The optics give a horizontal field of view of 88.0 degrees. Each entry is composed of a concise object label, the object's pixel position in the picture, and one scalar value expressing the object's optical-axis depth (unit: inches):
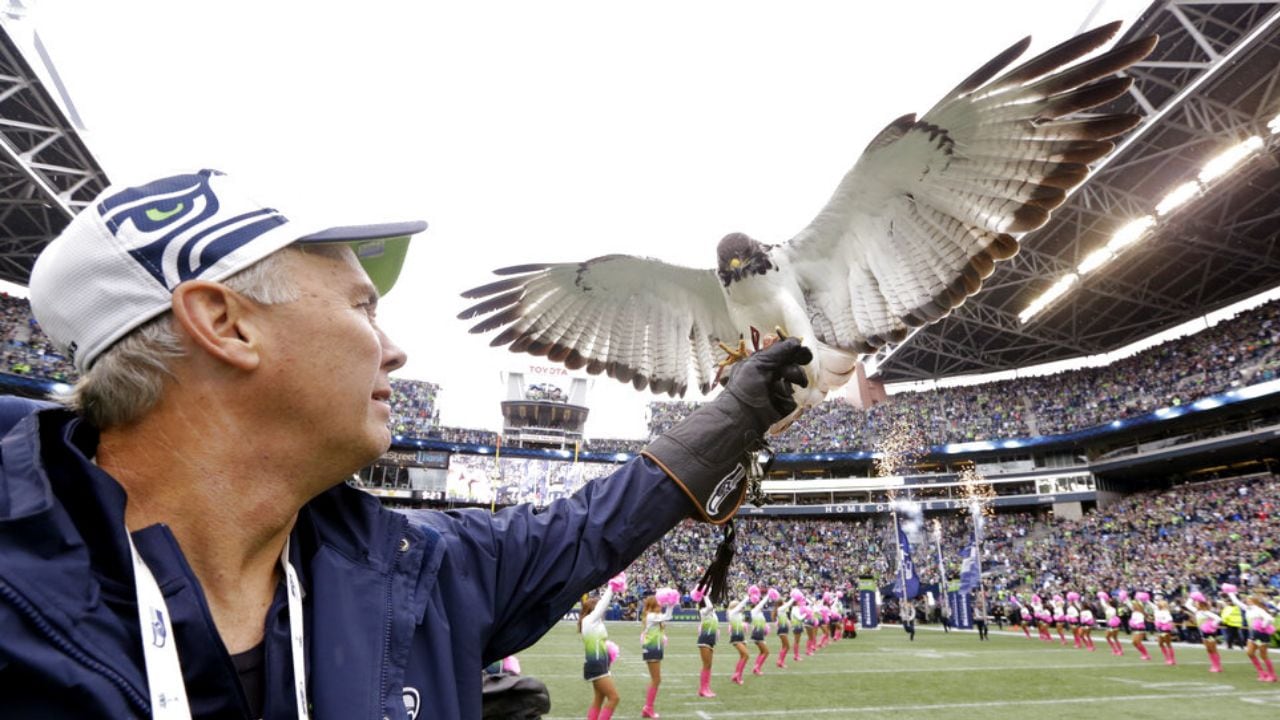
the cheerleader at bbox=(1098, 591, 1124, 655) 697.0
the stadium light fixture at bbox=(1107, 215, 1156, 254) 863.1
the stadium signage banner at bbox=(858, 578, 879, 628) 1144.2
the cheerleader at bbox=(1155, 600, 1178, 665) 617.9
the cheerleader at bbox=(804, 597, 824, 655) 689.0
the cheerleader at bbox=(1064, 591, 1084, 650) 780.6
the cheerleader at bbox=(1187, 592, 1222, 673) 562.9
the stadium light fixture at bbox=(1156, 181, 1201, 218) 798.5
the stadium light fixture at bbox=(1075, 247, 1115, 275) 945.5
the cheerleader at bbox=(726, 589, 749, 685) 523.6
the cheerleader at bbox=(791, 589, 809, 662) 652.1
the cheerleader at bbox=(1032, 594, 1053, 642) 856.9
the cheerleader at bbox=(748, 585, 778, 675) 565.6
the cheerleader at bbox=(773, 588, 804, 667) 627.5
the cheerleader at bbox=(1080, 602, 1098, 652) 766.5
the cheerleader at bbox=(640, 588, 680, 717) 396.5
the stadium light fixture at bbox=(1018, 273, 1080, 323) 1029.2
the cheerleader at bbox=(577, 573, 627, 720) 340.8
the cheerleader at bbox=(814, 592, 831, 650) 755.4
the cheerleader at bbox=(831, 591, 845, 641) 823.1
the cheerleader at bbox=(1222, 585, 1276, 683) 510.3
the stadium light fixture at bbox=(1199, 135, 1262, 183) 710.5
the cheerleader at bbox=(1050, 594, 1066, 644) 818.2
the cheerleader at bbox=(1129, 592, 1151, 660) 650.8
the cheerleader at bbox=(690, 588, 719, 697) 466.6
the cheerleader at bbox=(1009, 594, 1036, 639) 901.8
